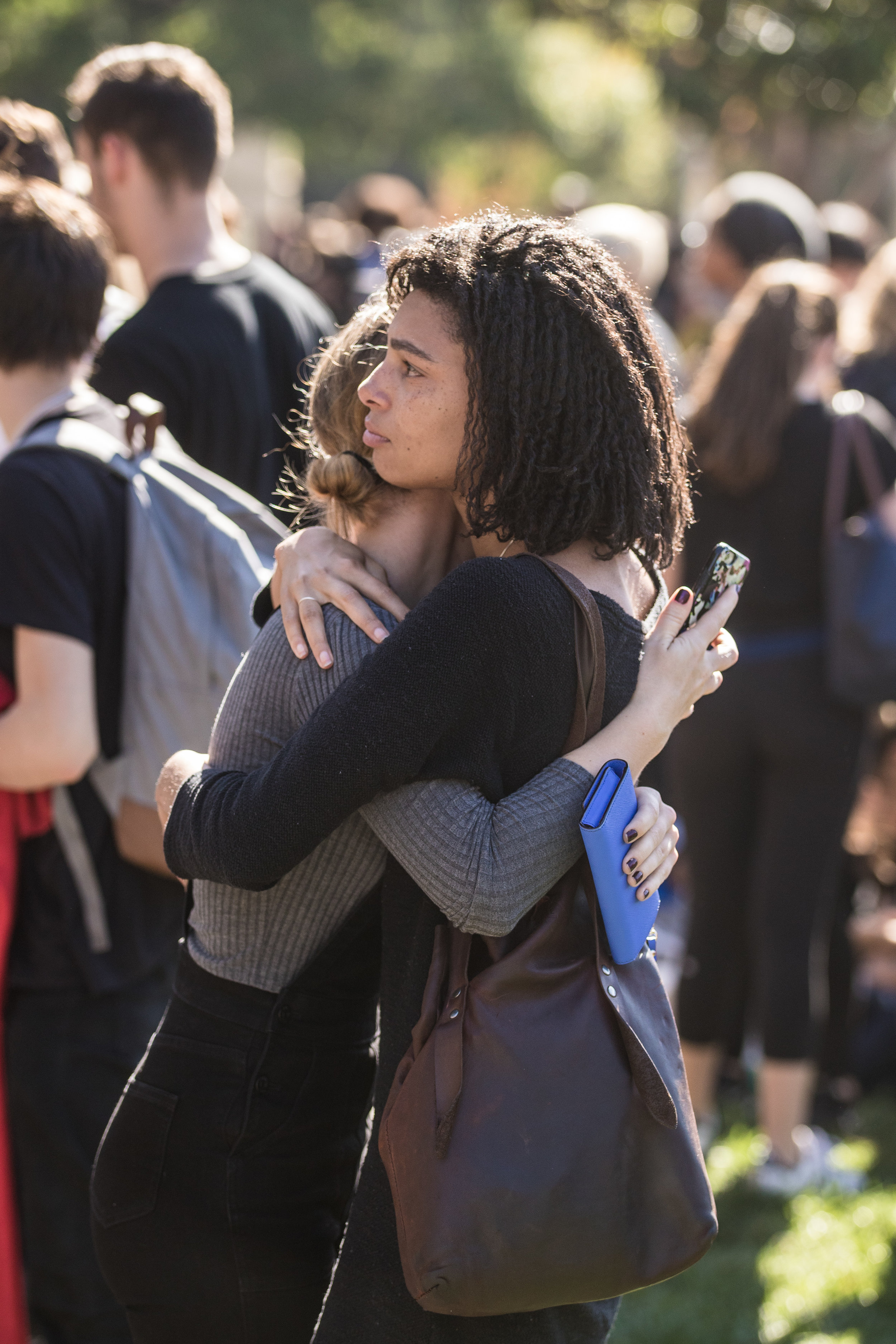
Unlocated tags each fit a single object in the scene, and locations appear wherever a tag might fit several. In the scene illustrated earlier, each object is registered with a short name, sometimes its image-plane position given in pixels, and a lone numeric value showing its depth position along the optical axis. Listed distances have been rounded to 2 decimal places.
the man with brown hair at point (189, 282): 6.04
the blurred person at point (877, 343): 8.70
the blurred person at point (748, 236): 8.87
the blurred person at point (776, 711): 7.07
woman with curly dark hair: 2.97
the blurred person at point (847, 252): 11.53
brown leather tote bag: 2.90
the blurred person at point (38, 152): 6.41
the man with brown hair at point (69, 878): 4.72
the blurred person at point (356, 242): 15.82
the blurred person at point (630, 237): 10.27
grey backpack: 4.80
